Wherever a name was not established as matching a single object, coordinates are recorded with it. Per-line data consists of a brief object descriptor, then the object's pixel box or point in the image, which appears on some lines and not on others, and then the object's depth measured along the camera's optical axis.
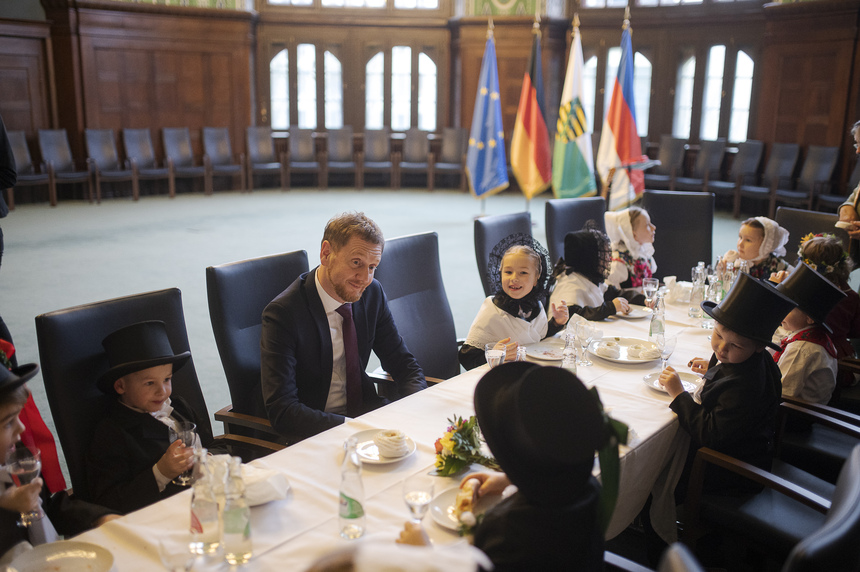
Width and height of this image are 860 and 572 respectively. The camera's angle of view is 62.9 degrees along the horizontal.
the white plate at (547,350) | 2.87
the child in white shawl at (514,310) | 3.11
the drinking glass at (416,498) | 1.57
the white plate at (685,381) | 2.60
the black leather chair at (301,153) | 12.61
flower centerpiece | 1.92
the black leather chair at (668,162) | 11.09
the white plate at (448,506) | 1.69
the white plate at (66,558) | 1.50
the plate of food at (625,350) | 2.89
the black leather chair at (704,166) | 10.76
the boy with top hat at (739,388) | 2.30
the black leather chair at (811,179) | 9.45
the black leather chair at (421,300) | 3.32
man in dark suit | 2.50
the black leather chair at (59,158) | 10.30
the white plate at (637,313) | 3.59
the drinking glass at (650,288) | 3.56
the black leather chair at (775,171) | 10.04
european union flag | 9.27
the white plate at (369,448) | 1.99
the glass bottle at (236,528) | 1.54
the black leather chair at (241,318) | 2.68
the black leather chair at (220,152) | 11.99
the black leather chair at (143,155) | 11.18
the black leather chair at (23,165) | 9.80
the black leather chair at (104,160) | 10.73
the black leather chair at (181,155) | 11.59
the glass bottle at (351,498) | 1.63
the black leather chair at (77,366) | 2.13
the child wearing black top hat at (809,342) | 2.75
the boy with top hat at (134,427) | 2.09
